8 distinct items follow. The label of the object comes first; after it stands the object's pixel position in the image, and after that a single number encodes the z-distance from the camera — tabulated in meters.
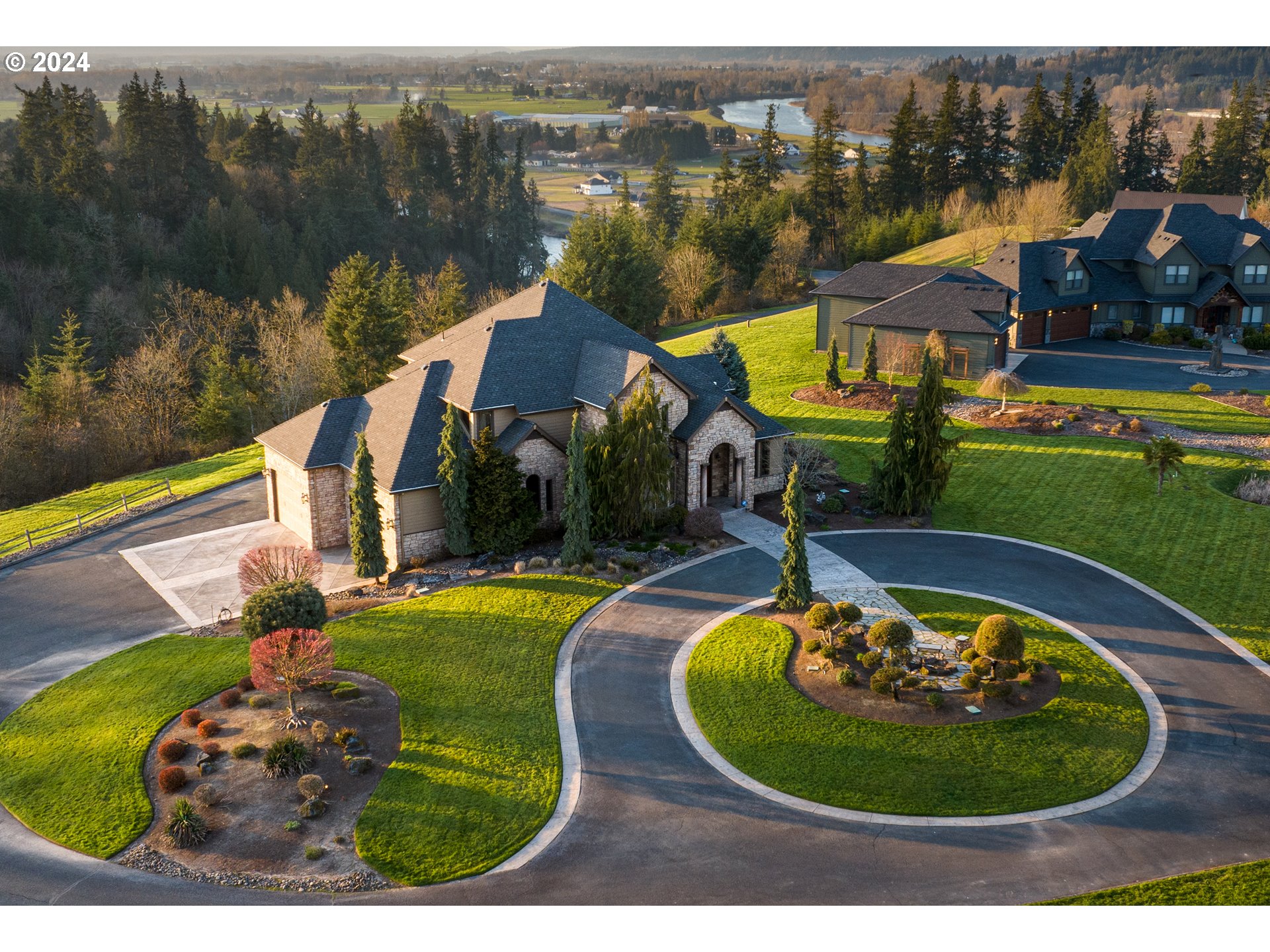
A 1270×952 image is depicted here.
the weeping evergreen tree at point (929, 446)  38.66
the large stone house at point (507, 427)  37.75
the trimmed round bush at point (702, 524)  38.25
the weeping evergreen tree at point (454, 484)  36.34
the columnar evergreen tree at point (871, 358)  57.81
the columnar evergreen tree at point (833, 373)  56.59
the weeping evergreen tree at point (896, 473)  39.47
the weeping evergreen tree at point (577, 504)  35.69
